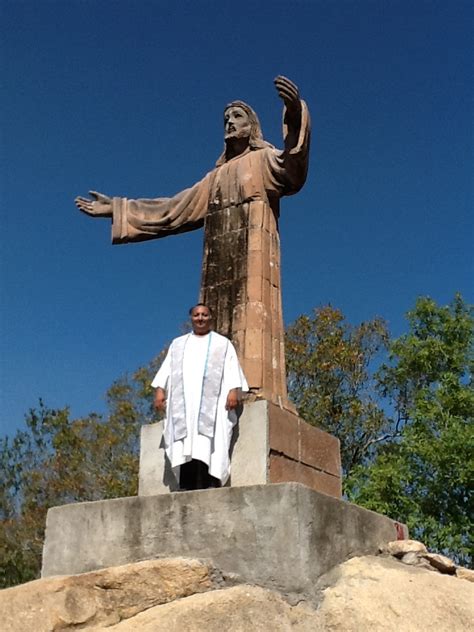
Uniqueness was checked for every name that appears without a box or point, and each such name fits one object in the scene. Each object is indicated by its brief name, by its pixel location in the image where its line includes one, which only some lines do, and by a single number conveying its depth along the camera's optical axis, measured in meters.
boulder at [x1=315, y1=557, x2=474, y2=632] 4.70
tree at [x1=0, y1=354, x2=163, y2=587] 21.84
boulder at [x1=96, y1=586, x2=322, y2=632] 4.44
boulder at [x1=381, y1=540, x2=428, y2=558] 5.80
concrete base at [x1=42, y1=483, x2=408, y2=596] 4.83
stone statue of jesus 6.54
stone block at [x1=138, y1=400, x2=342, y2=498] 5.74
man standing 5.68
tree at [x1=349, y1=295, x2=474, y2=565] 16.41
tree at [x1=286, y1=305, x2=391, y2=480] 20.08
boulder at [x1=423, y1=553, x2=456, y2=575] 5.75
